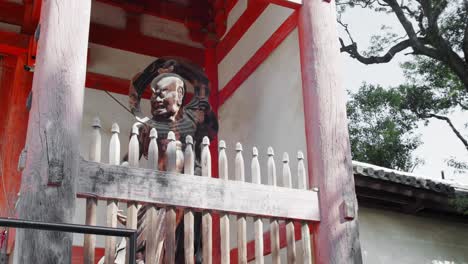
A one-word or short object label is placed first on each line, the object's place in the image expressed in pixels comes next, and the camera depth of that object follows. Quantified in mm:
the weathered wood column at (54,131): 4266
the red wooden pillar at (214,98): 7504
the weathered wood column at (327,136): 5324
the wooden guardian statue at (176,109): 6031
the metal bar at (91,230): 2918
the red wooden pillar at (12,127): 7289
